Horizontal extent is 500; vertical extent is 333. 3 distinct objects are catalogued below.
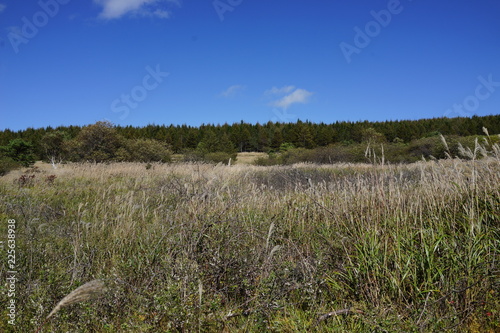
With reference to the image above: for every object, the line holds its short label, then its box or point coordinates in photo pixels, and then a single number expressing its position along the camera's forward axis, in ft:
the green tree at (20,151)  135.02
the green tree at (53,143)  154.79
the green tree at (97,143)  100.27
